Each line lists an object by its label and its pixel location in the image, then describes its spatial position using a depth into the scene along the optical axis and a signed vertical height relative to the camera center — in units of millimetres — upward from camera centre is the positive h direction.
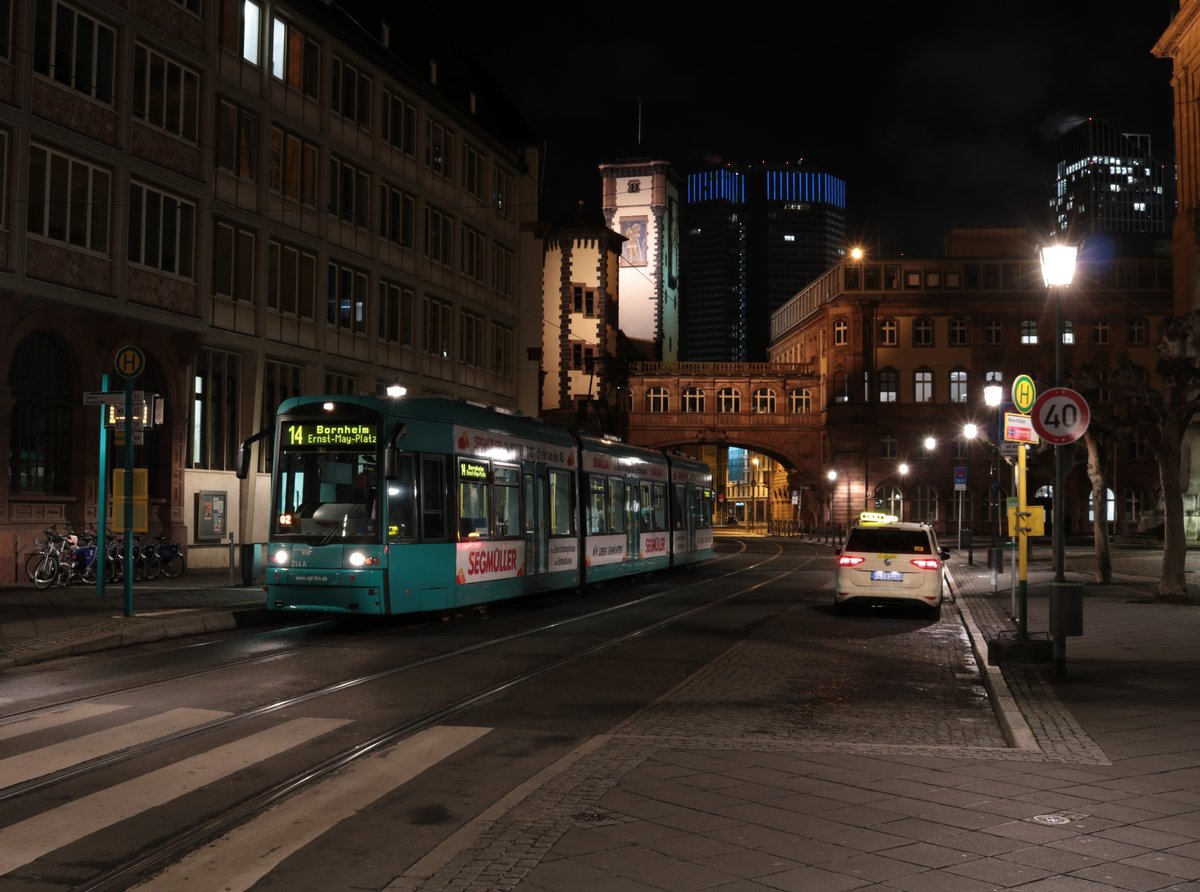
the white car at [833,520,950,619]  21000 -878
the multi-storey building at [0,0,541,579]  25234 +7361
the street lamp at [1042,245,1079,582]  13617 +2544
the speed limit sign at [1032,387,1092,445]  13062 +1086
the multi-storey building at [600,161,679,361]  104938 +23342
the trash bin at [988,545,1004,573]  28562 -941
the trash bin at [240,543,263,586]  24188 -888
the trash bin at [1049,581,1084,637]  12555 -942
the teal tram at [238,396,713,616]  17219 +159
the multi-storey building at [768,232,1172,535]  84812 +11593
